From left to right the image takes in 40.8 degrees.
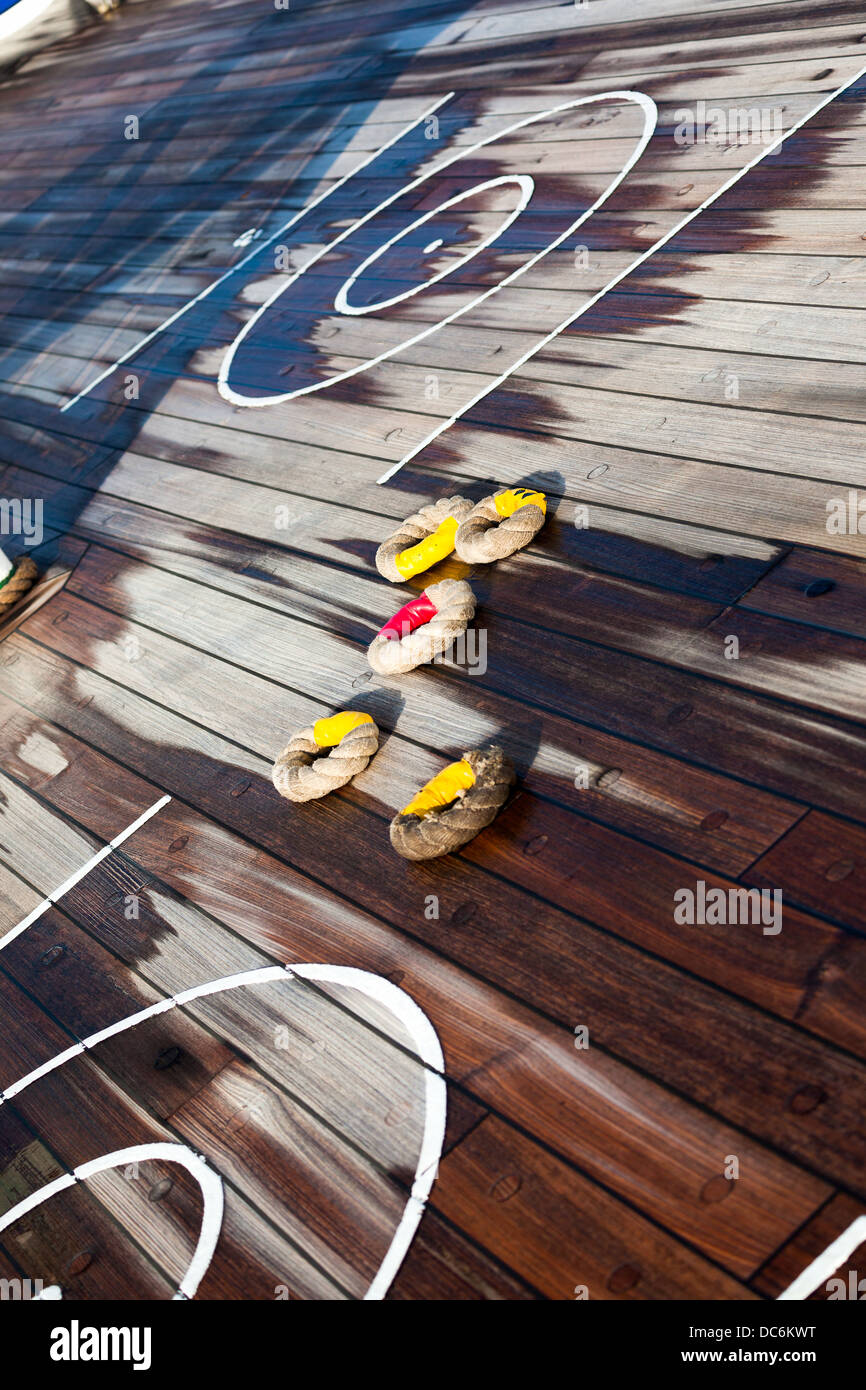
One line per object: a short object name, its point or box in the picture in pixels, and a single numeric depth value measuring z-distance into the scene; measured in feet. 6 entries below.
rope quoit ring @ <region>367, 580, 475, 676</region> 12.91
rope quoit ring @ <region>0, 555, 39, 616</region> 18.53
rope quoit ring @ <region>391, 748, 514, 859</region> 10.80
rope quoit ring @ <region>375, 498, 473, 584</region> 14.08
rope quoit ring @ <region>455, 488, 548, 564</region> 13.57
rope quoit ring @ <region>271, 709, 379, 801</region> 12.18
